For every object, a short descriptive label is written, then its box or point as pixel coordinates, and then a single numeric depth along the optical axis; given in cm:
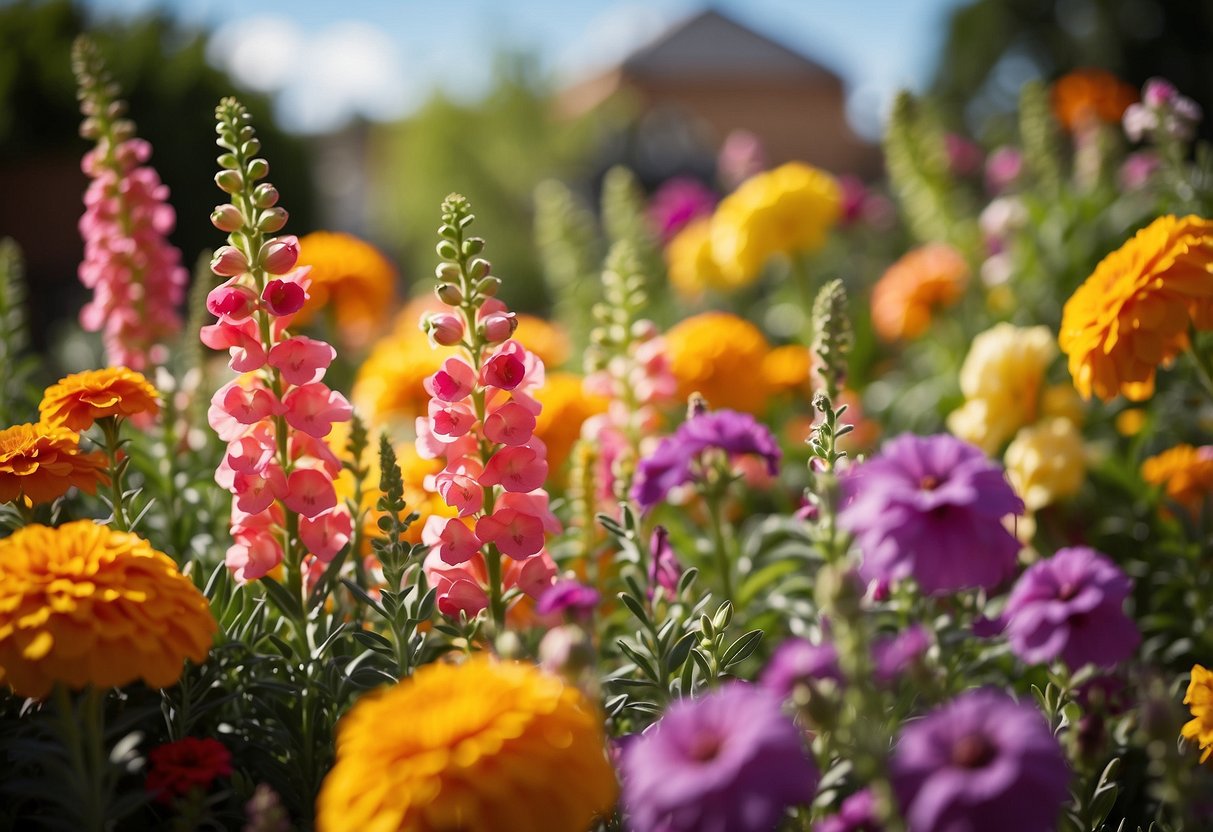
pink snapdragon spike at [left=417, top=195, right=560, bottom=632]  101
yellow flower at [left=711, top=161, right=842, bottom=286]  176
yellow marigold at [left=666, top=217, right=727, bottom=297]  205
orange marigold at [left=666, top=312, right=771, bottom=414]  146
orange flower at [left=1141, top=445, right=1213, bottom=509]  129
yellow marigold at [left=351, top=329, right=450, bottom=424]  145
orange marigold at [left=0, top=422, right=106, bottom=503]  101
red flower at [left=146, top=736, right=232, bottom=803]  94
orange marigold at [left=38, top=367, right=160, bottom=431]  104
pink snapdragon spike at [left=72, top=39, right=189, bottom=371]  125
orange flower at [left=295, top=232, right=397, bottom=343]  159
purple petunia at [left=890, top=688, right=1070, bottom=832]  82
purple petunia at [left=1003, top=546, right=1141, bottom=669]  96
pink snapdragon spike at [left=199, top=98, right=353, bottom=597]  102
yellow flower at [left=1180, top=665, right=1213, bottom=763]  98
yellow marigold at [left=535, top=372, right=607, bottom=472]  137
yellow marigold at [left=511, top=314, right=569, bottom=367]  161
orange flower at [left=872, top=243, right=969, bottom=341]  183
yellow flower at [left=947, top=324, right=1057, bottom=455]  134
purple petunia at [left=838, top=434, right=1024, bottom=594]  89
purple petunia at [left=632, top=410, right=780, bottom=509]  106
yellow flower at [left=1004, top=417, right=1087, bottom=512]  127
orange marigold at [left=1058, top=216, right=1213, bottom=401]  108
